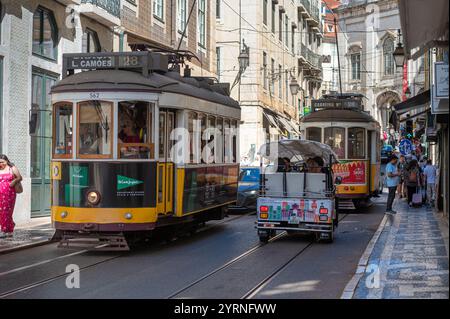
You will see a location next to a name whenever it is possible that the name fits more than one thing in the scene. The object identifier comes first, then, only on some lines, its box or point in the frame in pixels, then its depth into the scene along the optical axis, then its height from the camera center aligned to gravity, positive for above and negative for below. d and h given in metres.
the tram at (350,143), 22.33 +0.79
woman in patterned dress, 14.70 -0.48
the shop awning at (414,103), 14.78 +1.37
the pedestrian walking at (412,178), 24.79 -0.36
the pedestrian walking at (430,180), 23.64 -0.41
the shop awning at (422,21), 7.98 +1.88
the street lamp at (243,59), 27.59 +4.24
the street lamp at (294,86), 37.53 +4.31
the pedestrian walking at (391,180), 21.19 -0.36
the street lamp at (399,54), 22.34 +3.57
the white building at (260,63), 38.34 +6.13
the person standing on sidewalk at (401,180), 29.80 -0.54
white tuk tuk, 14.23 -0.68
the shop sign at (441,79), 8.92 +1.15
